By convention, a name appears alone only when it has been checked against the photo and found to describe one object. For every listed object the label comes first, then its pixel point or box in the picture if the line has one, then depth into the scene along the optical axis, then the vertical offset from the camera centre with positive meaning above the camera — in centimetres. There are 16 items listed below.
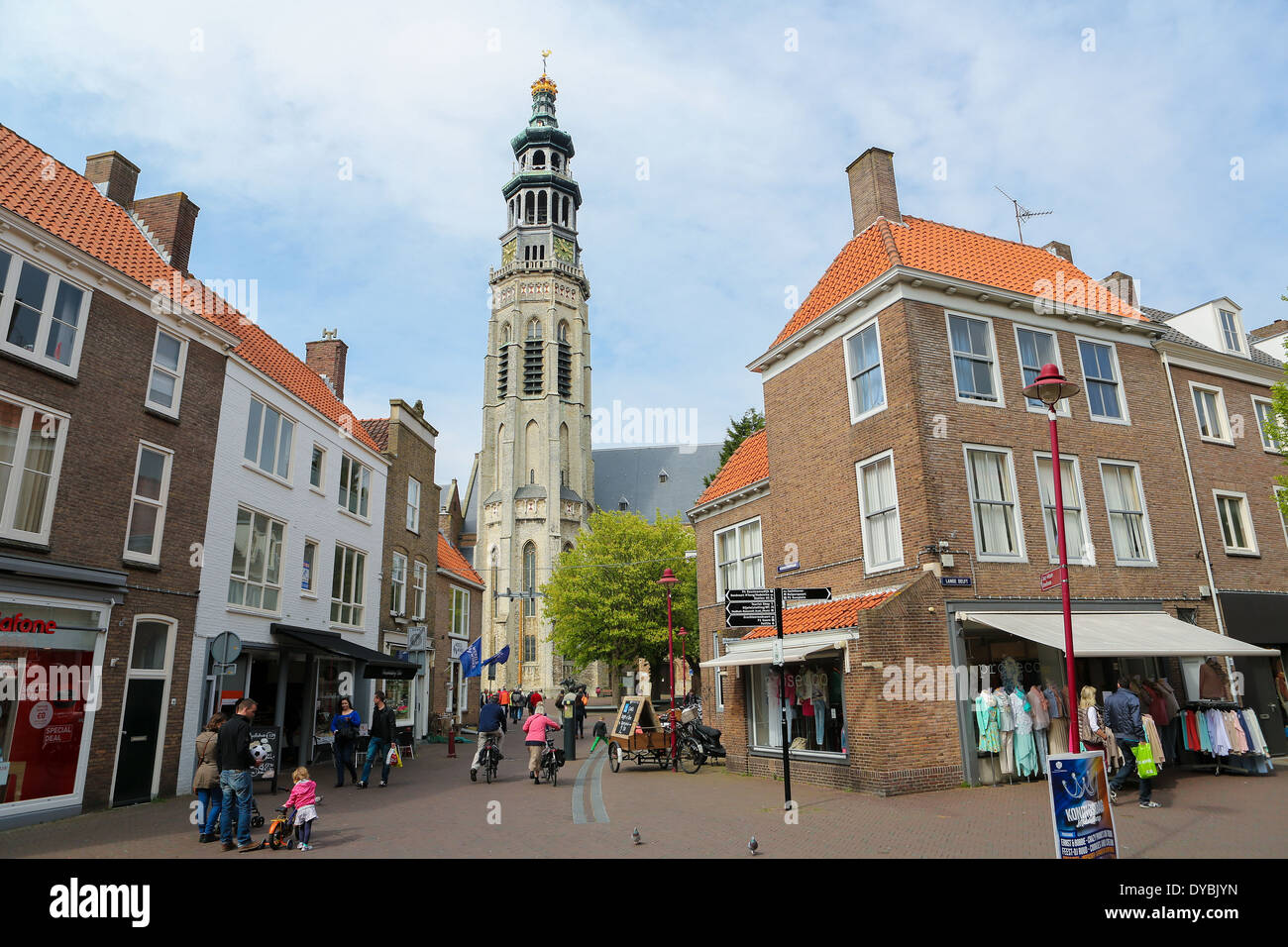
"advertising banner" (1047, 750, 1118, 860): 664 -115
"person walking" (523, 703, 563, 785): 1569 -102
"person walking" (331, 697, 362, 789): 1560 -88
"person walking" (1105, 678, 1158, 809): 1122 -69
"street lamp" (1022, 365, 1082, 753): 970 +364
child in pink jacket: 951 -139
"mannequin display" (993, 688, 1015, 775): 1302 -85
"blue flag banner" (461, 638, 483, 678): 2564 +95
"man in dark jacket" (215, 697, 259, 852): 955 -101
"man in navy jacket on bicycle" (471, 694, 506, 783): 1605 -66
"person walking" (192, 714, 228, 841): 966 -112
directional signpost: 1117 +107
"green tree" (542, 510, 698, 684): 4547 +548
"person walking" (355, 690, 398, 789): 1598 -88
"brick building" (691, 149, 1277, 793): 1305 +351
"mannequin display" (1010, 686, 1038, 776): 1304 -108
